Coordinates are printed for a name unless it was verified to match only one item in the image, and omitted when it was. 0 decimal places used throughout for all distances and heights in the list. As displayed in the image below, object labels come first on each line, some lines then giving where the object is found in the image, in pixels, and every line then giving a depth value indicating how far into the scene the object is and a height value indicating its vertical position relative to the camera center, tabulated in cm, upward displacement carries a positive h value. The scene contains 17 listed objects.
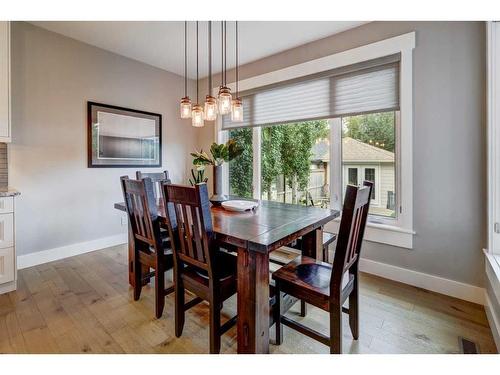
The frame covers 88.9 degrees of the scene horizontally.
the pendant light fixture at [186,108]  232 +68
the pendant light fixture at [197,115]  224 +59
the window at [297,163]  306 +25
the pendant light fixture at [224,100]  205 +66
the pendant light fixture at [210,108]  212 +62
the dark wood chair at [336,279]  133 -58
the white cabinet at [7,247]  222 -57
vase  237 -7
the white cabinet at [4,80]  224 +91
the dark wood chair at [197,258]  142 -47
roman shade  250 +97
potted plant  225 +21
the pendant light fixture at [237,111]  215 +61
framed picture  324 +62
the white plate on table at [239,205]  207 -20
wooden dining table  137 -46
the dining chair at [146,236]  180 -41
